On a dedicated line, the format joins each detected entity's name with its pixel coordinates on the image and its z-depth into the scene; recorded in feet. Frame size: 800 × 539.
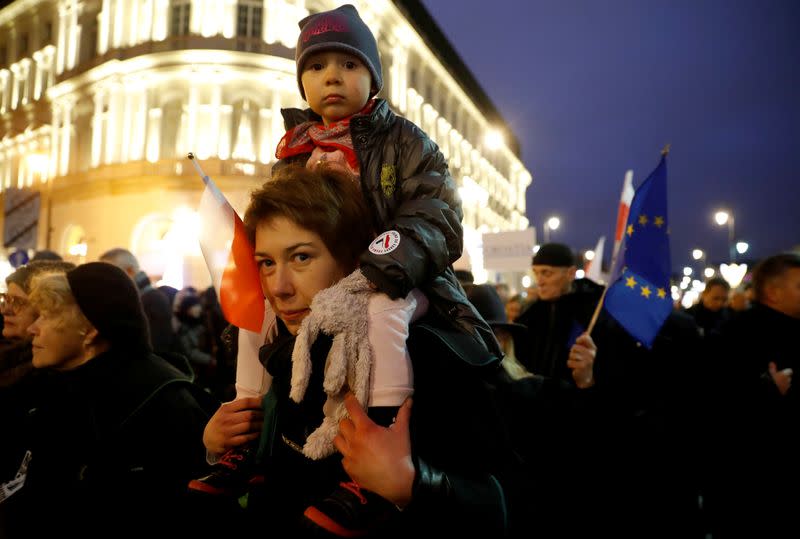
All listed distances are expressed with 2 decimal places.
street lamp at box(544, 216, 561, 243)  116.17
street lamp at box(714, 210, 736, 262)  108.19
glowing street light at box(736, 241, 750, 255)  101.56
